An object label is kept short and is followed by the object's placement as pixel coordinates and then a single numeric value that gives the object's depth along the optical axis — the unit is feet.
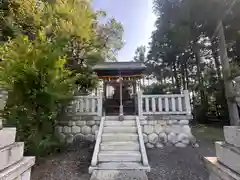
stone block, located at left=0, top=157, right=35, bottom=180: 3.95
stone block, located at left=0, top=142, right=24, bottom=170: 4.05
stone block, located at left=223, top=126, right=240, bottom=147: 4.30
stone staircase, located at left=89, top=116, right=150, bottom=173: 11.23
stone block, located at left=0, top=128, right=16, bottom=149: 4.15
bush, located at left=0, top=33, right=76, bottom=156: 11.46
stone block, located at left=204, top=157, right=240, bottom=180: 4.23
